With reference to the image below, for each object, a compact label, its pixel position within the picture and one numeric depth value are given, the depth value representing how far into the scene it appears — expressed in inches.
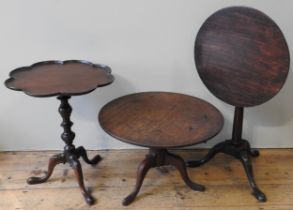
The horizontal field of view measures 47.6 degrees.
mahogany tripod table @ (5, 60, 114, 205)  69.5
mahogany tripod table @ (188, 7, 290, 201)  72.1
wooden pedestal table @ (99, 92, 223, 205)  68.7
